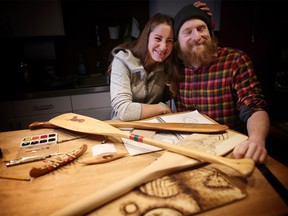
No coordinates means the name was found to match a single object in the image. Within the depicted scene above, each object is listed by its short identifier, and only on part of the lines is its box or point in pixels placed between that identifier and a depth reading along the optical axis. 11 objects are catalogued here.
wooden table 0.50
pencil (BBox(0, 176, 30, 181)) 0.64
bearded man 1.26
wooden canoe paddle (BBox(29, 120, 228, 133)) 0.86
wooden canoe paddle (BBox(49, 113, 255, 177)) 0.58
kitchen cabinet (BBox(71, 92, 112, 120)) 2.25
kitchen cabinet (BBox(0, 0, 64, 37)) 2.15
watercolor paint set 0.80
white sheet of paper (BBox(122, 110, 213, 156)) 0.77
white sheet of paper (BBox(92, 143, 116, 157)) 0.76
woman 1.17
